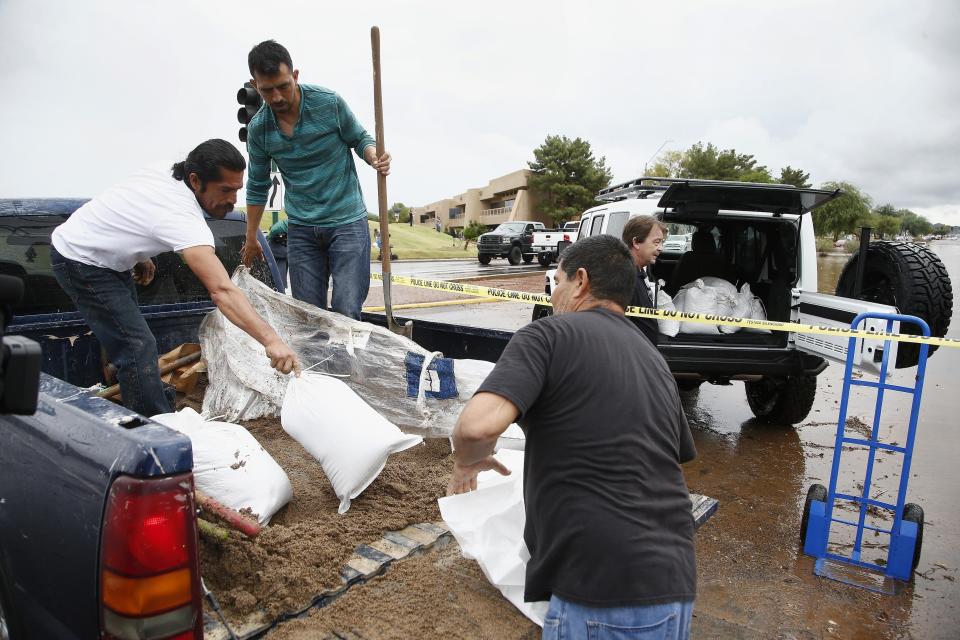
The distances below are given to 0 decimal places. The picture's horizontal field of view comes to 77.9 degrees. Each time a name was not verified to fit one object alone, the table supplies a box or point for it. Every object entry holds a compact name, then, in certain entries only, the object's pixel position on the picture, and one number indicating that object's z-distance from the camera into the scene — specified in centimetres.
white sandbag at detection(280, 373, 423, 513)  236
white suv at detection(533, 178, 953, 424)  418
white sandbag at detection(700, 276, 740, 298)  528
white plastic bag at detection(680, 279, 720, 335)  513
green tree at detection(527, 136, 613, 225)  5044
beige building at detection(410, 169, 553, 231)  5494
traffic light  664
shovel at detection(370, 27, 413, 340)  375
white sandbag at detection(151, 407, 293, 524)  215
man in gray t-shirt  139
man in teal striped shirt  369
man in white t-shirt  234
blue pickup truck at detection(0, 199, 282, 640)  113
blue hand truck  284
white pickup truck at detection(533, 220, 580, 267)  2375
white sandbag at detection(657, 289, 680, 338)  454
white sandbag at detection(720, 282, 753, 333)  513
